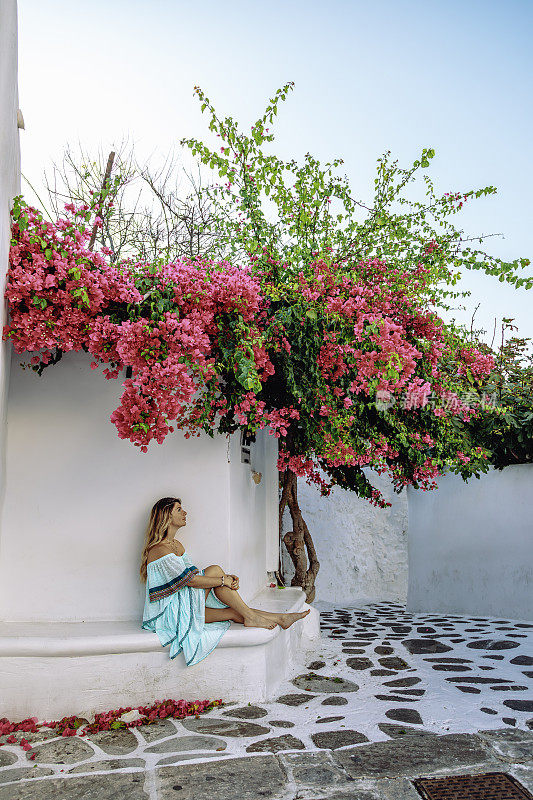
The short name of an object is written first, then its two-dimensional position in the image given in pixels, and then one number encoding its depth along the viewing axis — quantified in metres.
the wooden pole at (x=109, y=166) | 6.47
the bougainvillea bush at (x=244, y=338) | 4.24
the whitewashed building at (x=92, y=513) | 4.61
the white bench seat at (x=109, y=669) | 4.27
